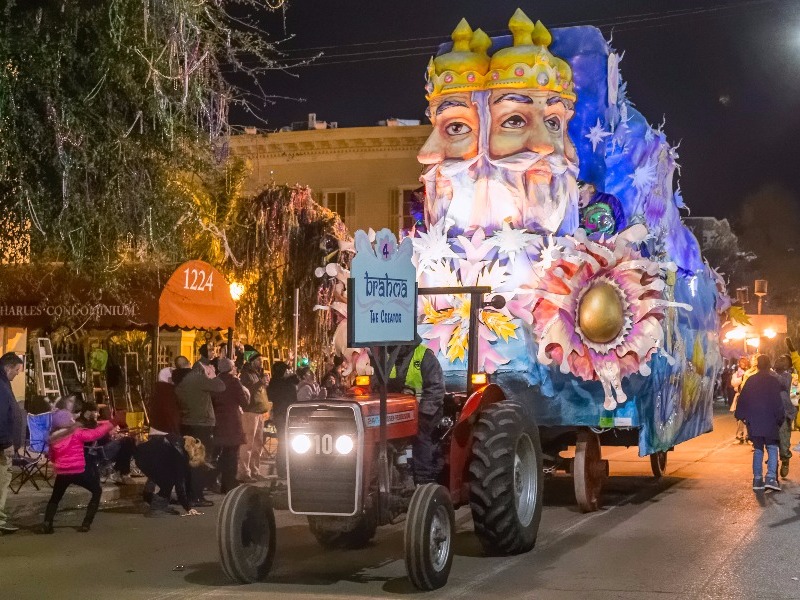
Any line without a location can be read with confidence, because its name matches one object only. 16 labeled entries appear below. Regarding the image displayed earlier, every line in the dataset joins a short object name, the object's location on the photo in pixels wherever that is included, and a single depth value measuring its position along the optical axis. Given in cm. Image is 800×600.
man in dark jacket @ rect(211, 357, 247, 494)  1493
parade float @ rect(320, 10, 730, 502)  1291
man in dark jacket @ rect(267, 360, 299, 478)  1712
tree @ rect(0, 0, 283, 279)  938
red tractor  849
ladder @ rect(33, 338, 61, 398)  1952
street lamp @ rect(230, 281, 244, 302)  2349
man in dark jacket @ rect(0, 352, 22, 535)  1154
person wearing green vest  949
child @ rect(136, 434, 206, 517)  1323
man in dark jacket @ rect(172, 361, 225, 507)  1427
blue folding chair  1412
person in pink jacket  1164
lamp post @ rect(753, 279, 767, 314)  4406
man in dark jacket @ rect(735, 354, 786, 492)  1477
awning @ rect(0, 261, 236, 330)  1611
